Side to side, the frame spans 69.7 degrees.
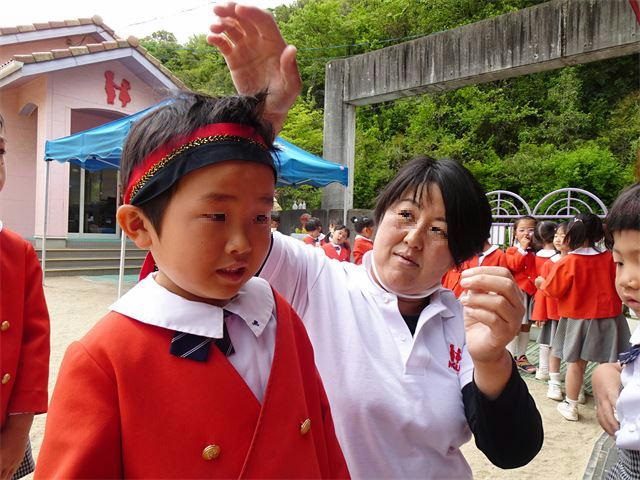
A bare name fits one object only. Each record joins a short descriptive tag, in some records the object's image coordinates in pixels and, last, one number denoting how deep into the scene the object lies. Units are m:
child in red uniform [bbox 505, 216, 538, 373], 4.87
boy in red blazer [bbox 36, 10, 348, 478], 0.78
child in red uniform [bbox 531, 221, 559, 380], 4.62
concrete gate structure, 5.67
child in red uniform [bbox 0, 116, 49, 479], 1.56
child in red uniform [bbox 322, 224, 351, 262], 6.32
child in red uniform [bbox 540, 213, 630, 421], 3.71
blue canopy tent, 5.93
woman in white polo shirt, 1.02
